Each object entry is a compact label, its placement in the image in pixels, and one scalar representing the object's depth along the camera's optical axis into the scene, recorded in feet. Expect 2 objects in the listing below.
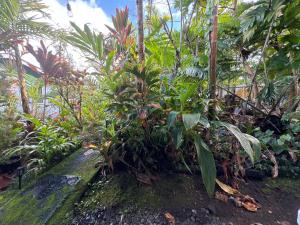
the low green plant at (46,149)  4.94
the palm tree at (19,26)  7.70
